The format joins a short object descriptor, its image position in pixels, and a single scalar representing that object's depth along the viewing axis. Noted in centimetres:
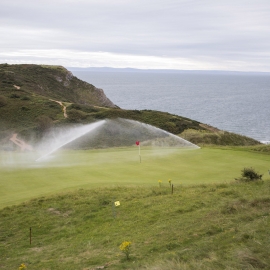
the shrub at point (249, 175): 1809
